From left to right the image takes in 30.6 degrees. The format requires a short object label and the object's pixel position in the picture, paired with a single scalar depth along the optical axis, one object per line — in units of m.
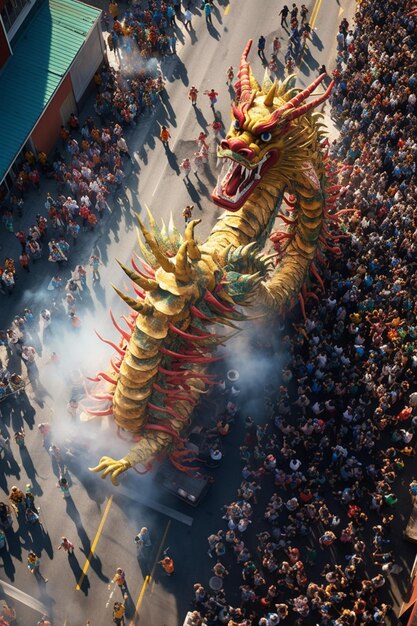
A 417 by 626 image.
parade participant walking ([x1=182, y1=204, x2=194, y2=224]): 34.09
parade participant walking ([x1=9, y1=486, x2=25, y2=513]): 26.53
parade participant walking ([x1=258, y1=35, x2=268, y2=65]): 40.24
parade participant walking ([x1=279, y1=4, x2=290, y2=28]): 41.81
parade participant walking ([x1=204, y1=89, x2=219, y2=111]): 38.25
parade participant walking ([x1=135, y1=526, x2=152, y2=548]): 25.94
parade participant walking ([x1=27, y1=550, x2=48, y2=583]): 25.59
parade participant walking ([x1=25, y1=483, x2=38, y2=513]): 26.59
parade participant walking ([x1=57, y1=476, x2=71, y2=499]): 26.95
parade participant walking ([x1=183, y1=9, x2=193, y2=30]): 41.66
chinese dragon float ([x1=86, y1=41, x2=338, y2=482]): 23.94
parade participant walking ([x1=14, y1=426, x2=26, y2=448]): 28.03
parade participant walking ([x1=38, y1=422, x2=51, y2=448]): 28.12
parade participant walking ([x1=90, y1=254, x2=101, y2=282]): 32.41
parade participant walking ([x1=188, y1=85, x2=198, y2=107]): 38.31
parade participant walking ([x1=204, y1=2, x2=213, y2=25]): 42.25
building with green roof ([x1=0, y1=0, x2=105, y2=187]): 33.94
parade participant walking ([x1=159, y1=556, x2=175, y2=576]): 25.58
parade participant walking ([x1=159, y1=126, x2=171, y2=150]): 36.72
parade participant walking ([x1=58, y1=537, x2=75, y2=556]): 25.95
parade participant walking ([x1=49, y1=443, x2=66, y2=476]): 27.89
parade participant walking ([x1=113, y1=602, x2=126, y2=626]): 24.78
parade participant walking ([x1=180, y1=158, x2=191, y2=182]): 35.72
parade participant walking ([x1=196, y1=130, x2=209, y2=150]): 36.30
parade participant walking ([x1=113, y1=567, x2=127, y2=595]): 25.25
